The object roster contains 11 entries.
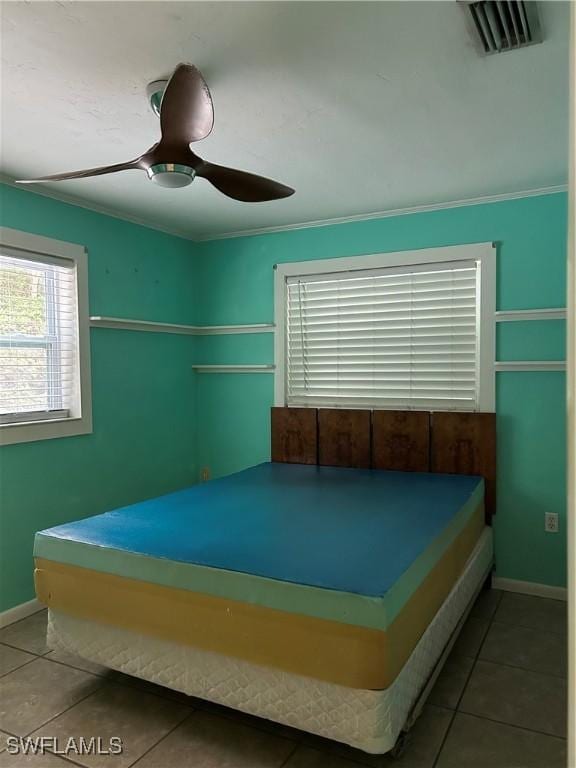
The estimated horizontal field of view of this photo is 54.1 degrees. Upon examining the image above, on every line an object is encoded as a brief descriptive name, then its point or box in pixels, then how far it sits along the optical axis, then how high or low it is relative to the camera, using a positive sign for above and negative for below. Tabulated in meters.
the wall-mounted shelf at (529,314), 3.21 +0.34
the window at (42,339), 3.06 +0.20
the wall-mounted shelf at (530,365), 3.23 +0.04
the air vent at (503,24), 1.61 +1.05
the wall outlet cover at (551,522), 3.28 -0.87
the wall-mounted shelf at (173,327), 3.56 +0.34
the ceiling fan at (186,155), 1.68 +0.77
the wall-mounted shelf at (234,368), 4.16 +0.04
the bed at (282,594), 1.77 -0.79
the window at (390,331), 3.50 +0.28
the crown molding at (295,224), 3.22 +1.04
